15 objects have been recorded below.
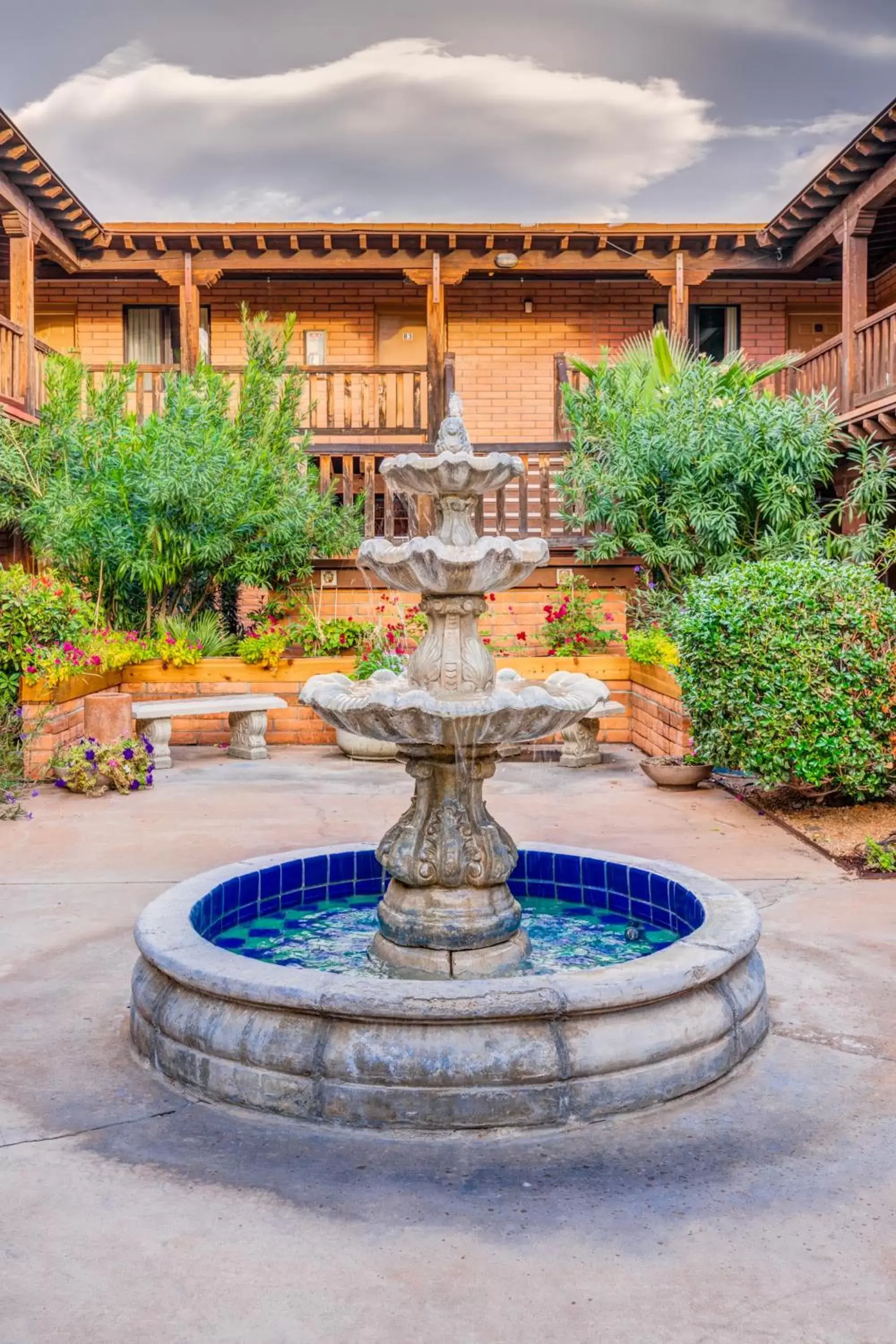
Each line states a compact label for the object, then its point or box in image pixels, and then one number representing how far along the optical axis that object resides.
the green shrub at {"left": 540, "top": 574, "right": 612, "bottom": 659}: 12.08
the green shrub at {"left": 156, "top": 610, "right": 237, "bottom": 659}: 11.70
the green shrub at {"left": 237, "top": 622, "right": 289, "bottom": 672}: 11.35
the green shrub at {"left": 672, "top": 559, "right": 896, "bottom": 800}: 7.29
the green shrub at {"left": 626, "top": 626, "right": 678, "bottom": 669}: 10.30
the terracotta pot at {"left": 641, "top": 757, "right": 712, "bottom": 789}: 8.88
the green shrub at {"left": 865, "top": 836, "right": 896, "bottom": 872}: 6.32
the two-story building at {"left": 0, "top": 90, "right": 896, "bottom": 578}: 13.66
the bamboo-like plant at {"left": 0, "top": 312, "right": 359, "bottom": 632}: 10.91
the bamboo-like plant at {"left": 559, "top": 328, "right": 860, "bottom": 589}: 11.98
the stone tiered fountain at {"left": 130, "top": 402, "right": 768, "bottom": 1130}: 3.33
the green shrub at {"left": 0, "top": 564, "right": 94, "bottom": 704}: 8.72
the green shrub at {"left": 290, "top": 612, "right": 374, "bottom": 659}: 11.94
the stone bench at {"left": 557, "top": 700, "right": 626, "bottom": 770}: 10.23
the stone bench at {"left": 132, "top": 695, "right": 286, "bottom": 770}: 10.03
